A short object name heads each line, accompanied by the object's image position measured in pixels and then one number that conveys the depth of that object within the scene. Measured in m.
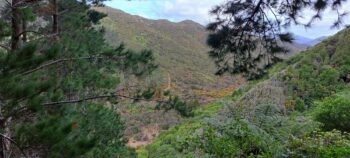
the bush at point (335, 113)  10.62
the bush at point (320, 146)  6.20
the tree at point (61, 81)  5.29
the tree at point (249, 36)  4.39
